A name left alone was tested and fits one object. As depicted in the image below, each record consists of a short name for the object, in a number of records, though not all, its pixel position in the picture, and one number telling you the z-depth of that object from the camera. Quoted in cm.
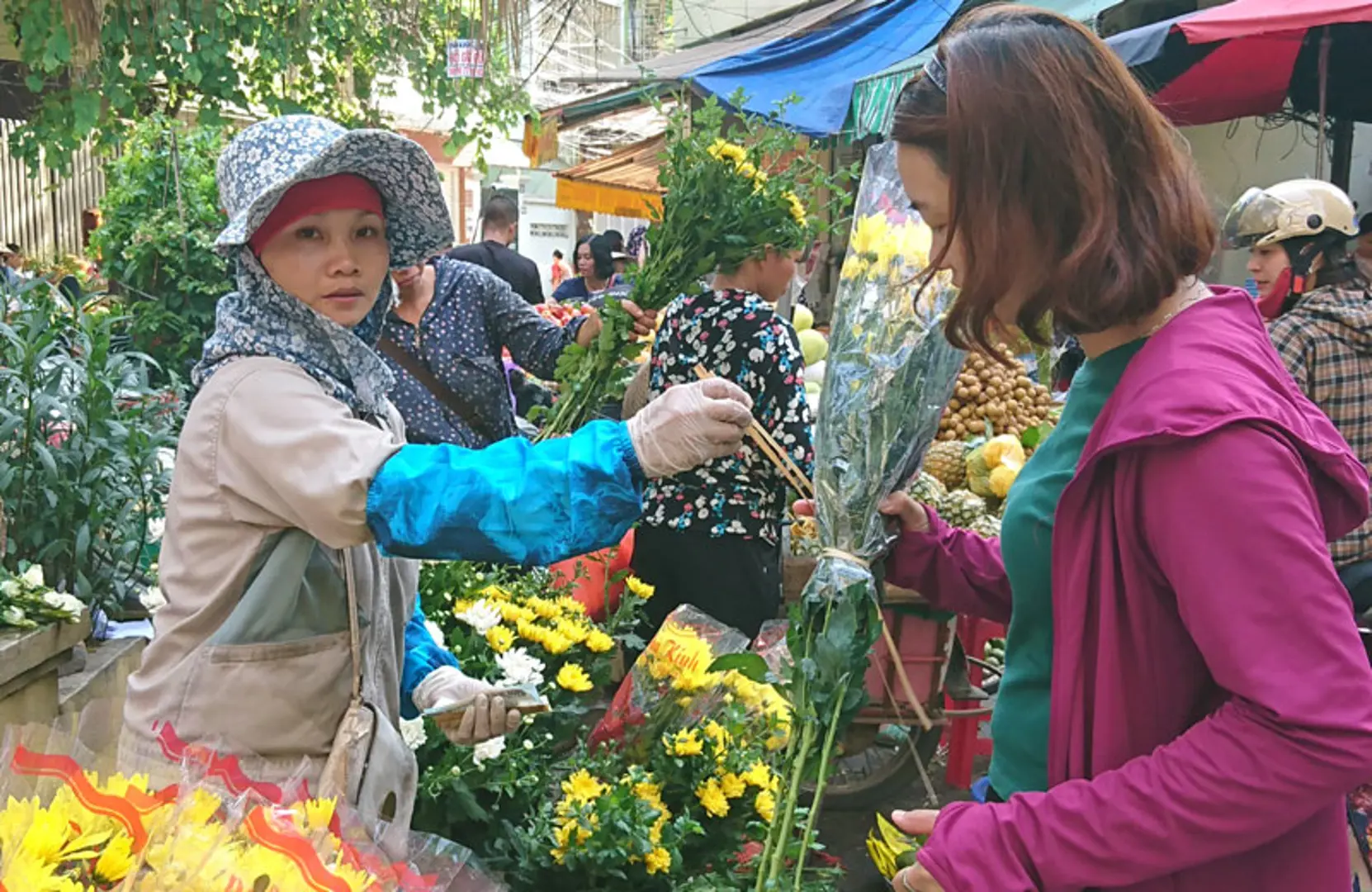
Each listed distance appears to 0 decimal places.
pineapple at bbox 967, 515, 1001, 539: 366
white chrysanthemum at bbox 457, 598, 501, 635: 247
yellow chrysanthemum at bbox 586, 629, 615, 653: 267
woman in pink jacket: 102
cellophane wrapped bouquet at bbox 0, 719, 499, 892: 91
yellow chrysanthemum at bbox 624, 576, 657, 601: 299
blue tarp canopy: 707
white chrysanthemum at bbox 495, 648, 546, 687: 230
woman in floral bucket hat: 140
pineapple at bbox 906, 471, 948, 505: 378
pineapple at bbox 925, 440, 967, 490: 418
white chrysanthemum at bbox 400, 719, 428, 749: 200
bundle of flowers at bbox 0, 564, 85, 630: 262
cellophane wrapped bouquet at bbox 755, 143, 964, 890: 160
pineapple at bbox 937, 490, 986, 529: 372
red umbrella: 411
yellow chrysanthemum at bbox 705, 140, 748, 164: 255
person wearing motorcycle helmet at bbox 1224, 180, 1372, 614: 346
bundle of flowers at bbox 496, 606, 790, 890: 201
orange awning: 985
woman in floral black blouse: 313
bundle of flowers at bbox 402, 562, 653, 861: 218
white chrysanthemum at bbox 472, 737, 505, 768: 217
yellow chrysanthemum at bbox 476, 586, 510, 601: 272
